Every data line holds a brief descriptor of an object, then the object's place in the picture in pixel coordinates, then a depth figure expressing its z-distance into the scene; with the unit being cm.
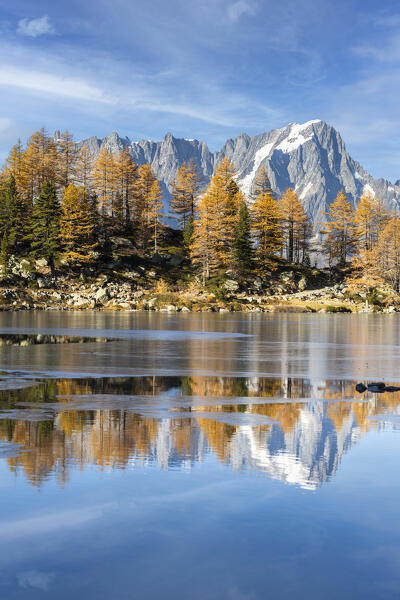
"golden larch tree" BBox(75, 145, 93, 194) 9337
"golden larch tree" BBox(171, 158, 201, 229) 9988
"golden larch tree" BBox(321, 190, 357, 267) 9650
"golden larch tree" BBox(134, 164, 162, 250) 8819
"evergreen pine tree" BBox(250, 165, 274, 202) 9850
